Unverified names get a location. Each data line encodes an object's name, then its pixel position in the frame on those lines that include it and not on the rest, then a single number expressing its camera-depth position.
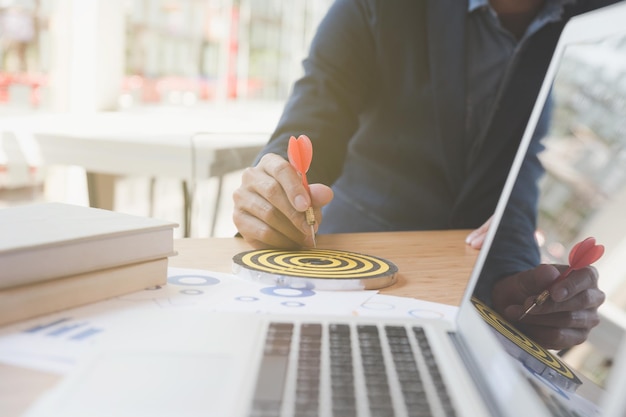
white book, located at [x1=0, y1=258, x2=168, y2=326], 0.57
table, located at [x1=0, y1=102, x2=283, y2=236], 2.02
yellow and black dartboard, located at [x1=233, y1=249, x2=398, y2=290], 0.76
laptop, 0.39
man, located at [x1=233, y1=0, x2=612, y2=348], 1.30
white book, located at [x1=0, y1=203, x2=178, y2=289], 0.57
